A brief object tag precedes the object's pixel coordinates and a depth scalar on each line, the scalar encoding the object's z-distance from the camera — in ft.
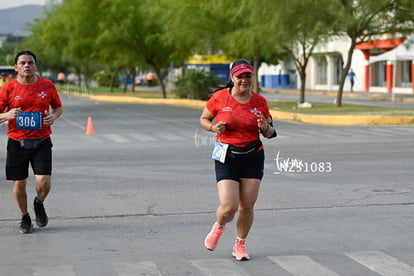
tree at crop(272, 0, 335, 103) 113.80
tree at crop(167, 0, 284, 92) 124.14
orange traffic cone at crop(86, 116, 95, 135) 83.36
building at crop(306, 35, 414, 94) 207.31
